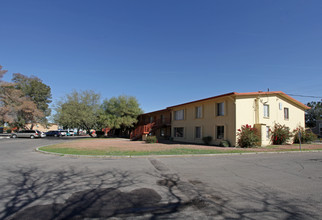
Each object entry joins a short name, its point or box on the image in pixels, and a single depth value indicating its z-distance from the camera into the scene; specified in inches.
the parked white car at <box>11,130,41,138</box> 1456.7
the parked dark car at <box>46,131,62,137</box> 1846.7
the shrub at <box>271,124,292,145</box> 797.9
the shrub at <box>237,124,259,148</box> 692.1
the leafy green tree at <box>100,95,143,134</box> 1327.5
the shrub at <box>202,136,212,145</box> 819.4
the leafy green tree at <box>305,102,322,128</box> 2166.6
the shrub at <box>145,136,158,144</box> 921.5
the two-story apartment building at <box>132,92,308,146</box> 737.0
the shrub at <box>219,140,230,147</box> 718.8
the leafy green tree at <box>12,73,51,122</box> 1967.6
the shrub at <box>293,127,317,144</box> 869.8
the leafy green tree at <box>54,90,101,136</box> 1309.1
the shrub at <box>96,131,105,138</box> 1613.1
